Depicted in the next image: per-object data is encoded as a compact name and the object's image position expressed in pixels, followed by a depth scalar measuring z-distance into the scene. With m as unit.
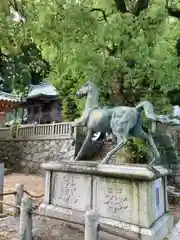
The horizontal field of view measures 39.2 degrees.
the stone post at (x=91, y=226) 3.31
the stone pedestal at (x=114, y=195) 4.35
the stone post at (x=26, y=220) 4.08
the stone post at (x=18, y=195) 6.02
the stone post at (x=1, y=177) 6.32
